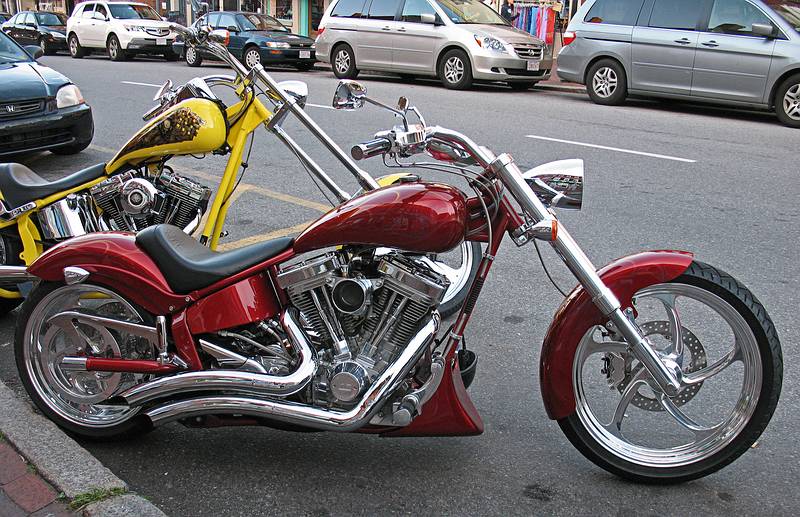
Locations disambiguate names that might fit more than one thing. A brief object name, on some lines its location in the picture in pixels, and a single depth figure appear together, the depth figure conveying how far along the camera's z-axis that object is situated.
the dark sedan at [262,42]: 19.45
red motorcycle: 2.81
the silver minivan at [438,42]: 14.39
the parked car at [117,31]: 23.09
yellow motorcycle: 4.28
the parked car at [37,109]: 7.71
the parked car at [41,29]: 26.83
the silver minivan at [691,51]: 11.31
